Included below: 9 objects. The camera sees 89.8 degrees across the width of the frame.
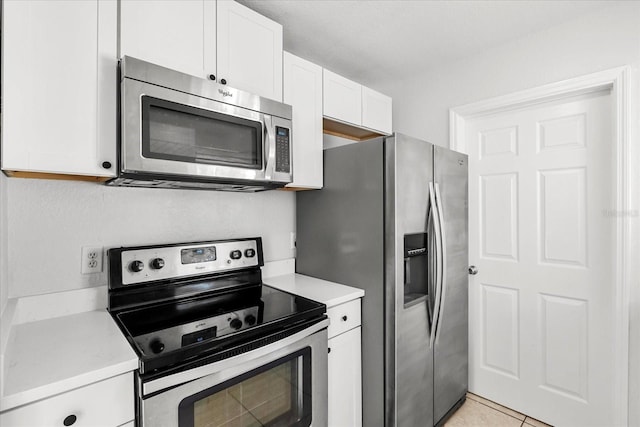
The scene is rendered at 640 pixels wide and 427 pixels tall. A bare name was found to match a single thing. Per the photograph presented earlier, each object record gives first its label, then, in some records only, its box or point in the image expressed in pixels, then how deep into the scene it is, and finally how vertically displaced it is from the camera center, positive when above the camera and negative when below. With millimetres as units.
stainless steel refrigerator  1690 -265
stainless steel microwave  1227 +352
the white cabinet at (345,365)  1672 -822
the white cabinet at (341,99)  2060 +770
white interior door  1913 -306
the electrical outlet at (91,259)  1461 -210
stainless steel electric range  1072 -465
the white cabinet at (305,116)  1868 +586
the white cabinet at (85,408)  862 -559
